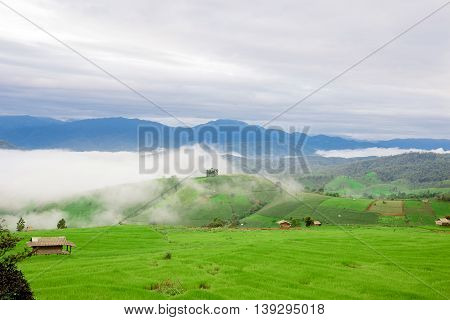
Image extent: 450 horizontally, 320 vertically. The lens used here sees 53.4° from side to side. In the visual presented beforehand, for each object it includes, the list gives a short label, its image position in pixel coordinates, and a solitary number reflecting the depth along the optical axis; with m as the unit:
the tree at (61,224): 127.19
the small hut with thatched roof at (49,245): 47.10
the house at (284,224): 103.38
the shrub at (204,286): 29.94
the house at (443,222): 110.56
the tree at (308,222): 108.14
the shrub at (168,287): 28.61
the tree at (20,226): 120.32
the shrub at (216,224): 120.69
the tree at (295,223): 110.28
